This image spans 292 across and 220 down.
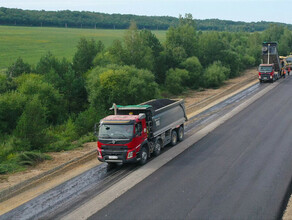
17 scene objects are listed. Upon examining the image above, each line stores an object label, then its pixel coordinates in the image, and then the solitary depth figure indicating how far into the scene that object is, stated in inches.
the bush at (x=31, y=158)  803.4
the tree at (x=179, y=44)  2085.4
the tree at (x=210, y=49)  2378.2
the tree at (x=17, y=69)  1673.2
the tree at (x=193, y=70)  2032.5
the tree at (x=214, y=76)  2039.9
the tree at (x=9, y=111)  1162.0
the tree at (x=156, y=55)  2001.2
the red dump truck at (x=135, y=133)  727.1
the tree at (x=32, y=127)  928.3
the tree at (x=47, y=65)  1716.3
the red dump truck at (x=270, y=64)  1979.6
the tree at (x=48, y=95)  1321.4
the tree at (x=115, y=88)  1365.7
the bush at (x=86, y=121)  1113.7
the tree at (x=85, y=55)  1899.6
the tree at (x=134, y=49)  1736.7
